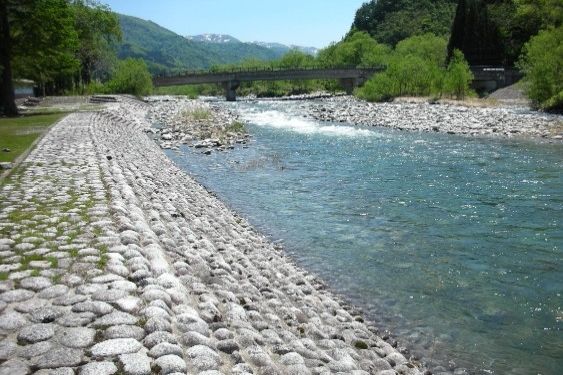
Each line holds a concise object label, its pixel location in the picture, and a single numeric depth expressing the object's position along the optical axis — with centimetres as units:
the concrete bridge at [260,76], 9075
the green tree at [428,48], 9781
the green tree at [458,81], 6231
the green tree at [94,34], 6888
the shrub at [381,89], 7225
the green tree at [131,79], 7231
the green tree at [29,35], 3312
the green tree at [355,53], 12119
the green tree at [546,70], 4466
